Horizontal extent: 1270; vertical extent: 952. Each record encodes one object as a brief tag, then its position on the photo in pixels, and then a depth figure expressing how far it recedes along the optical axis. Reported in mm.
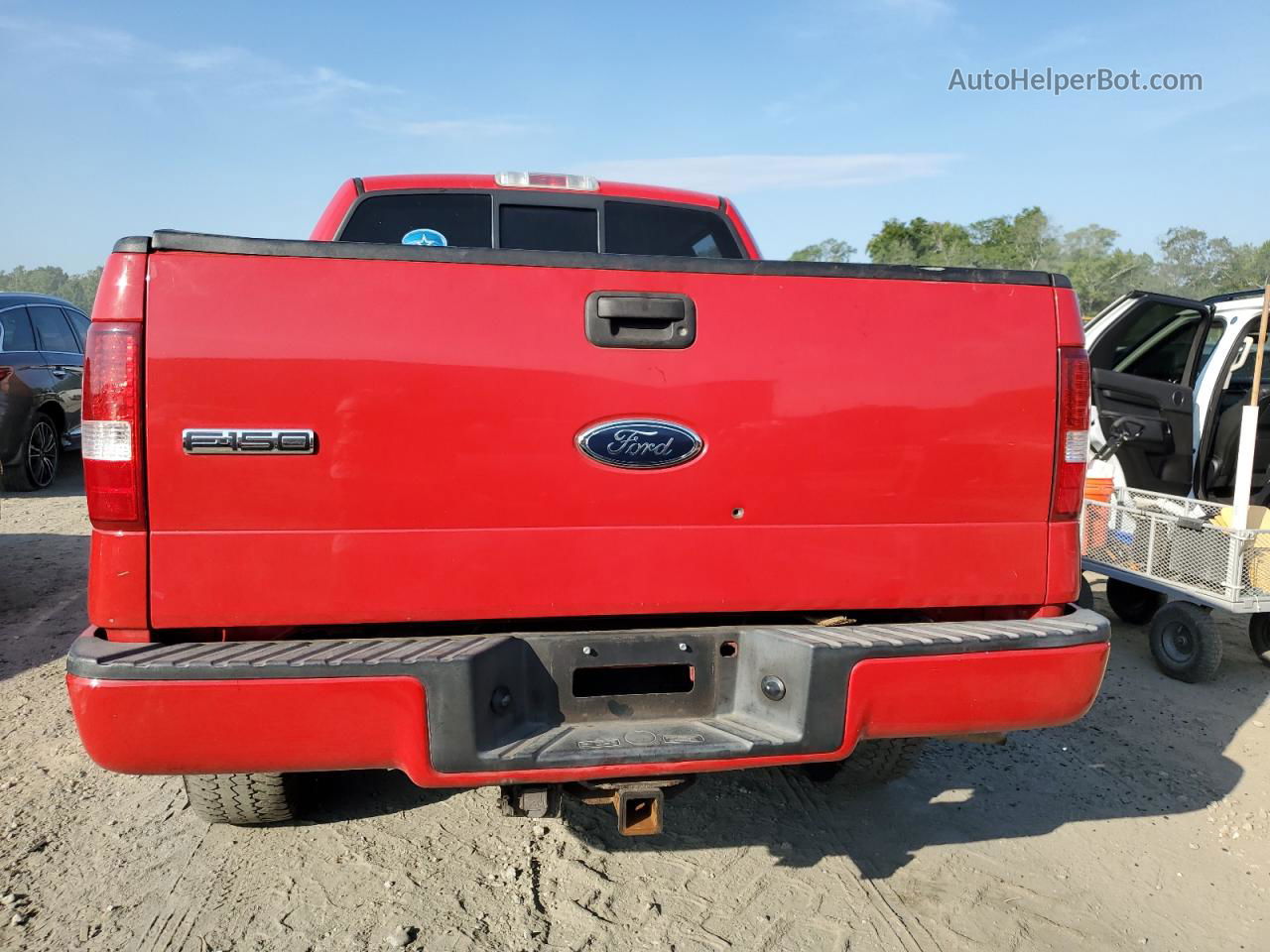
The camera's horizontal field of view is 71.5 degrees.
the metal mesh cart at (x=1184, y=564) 4598
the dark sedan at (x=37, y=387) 8750
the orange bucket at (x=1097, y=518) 5477
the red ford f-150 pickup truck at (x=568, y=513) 1932
